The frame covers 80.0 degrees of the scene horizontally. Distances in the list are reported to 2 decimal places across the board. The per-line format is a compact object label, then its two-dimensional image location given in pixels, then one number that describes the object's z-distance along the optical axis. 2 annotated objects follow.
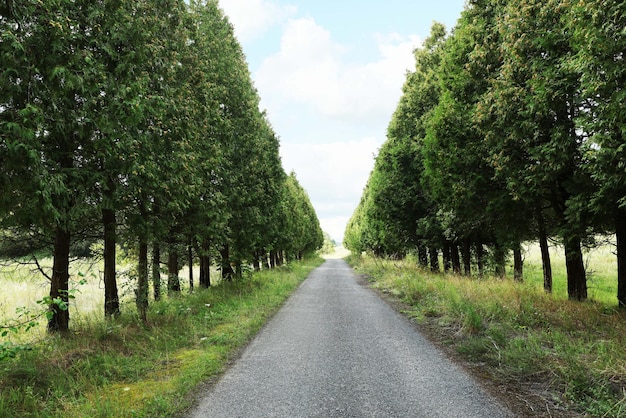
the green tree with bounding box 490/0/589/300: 8.27
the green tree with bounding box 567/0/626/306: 5.65
